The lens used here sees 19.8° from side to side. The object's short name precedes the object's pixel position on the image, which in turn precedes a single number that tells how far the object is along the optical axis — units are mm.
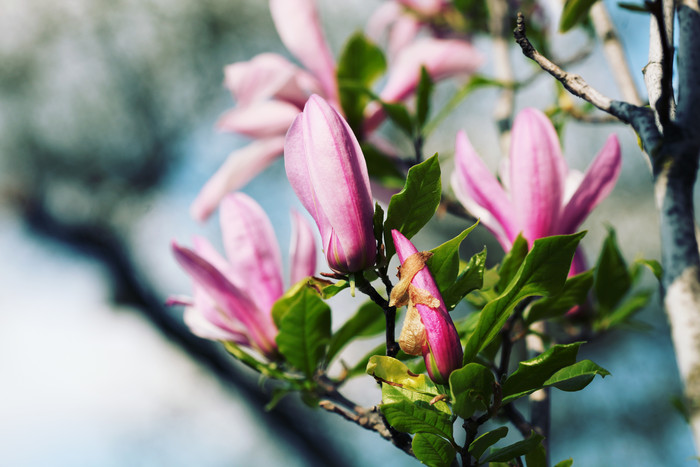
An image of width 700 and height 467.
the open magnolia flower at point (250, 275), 886
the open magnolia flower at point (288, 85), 951
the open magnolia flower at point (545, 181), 829
